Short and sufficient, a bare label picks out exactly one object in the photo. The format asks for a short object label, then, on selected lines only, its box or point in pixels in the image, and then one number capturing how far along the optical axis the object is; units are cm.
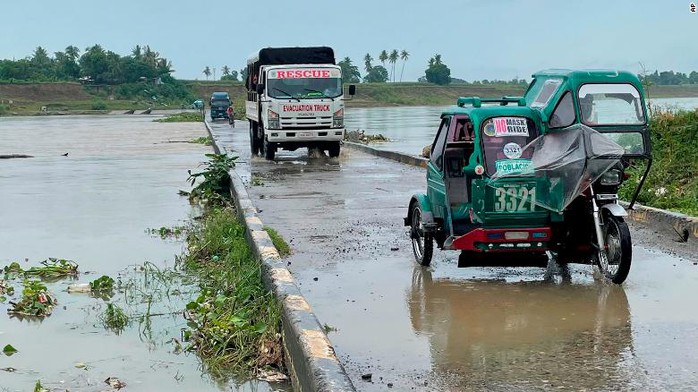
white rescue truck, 2231
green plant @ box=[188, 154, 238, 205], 1471
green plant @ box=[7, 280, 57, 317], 746
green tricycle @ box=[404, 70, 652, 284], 755
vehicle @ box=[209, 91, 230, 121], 5844
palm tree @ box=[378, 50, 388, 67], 18250
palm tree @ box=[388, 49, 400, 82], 18462
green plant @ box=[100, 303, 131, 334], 699
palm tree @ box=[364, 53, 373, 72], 18175
